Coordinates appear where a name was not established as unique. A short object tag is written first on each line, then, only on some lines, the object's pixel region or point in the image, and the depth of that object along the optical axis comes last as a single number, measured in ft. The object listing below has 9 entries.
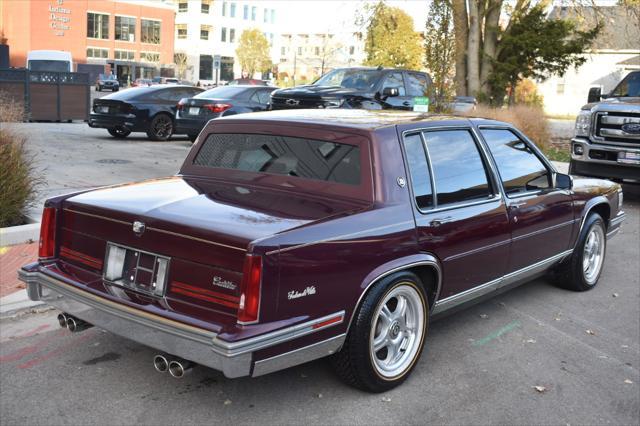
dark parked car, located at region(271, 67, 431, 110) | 45.37
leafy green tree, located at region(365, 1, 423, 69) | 155.33
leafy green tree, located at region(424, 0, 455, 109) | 54.03
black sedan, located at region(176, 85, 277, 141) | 54.65
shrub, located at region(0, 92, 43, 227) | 24.17
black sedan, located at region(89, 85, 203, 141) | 57.26
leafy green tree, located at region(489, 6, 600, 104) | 78.18
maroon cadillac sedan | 11.69
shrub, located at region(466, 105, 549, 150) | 61.00
